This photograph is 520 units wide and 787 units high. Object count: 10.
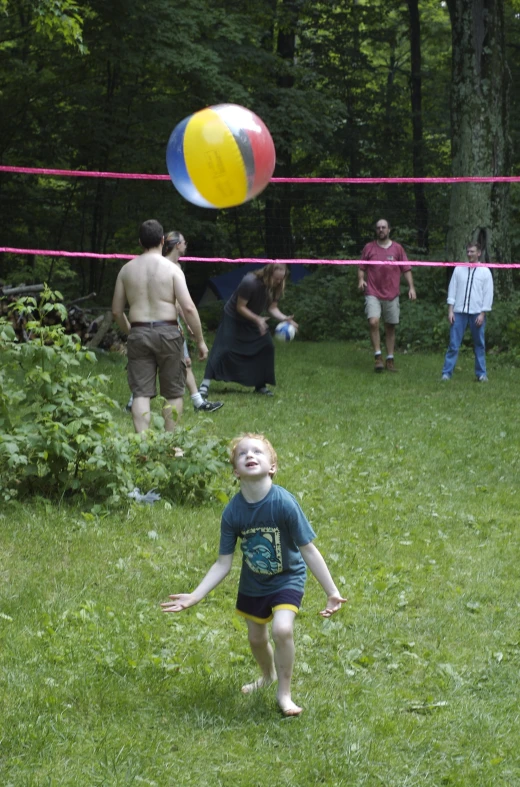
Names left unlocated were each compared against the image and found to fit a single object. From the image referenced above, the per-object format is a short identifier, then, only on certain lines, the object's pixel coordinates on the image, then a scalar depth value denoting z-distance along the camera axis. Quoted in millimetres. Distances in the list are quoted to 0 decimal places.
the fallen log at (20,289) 15680
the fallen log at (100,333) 15959
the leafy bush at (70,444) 6527
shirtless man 7801
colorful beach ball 7270
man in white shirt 13289
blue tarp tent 23234
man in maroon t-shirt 14227
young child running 4133
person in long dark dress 12133
